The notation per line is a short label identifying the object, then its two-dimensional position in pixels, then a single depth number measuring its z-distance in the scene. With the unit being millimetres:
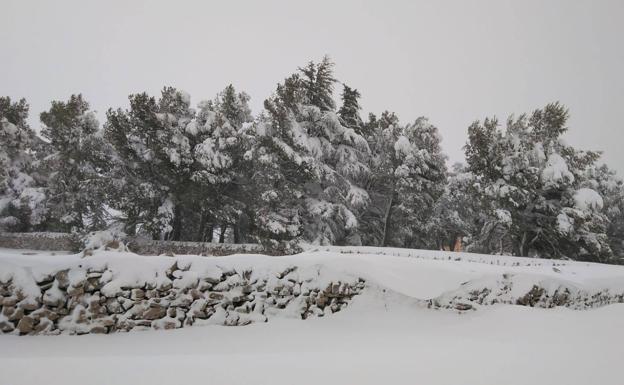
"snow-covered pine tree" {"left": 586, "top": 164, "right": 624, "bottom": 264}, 25859
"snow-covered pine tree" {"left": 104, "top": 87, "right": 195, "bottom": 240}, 19219
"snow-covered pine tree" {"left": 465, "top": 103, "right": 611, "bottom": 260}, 18469
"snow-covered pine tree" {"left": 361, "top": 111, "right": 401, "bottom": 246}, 24125
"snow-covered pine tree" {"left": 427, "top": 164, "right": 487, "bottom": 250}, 23734
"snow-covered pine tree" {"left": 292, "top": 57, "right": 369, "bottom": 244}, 18109
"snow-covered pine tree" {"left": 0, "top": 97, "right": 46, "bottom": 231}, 22492
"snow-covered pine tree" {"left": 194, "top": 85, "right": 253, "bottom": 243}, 19188
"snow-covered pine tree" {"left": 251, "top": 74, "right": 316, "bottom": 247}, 16562
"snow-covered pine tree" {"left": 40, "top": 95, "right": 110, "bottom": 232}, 21828
